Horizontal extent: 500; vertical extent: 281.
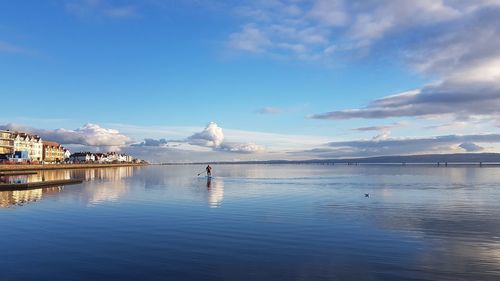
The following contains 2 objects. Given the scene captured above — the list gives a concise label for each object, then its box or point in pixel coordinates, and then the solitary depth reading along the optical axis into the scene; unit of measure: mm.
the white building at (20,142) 189675
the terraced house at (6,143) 181975
